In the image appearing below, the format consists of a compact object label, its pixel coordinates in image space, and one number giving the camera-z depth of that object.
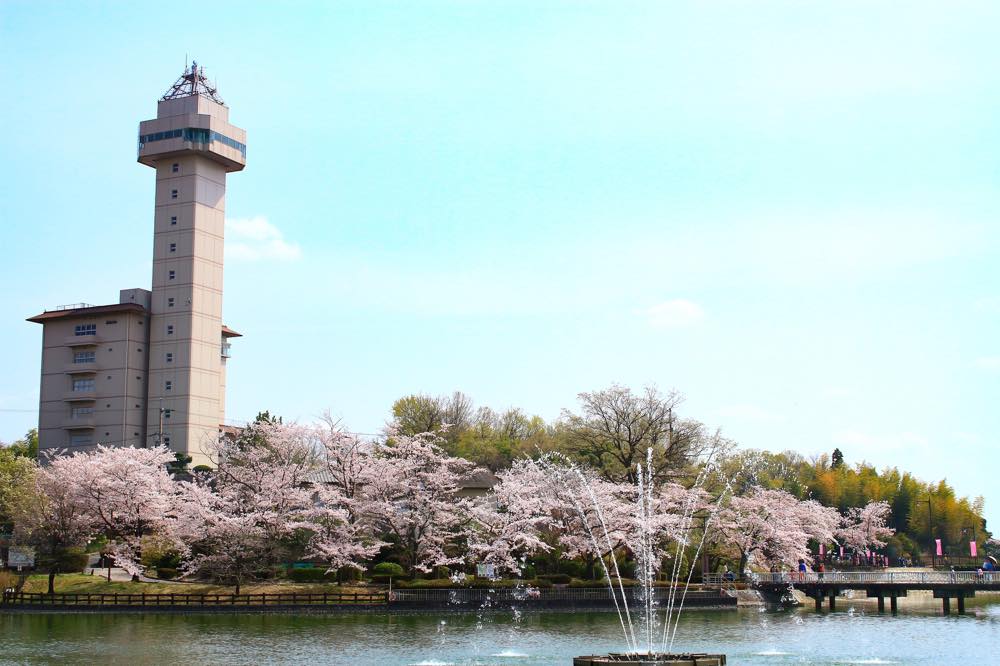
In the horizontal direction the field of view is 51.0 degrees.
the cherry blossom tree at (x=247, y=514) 61.88
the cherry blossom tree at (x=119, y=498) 63.66
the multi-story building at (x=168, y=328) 98.19
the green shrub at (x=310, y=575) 62.97
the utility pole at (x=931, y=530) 110.51
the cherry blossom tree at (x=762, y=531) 68.56
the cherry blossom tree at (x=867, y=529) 100.38
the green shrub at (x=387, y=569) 62.94
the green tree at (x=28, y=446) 110.81
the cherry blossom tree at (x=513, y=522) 62.91
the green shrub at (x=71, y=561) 63.31
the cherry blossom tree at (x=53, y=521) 62.06
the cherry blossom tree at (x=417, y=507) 64.31
